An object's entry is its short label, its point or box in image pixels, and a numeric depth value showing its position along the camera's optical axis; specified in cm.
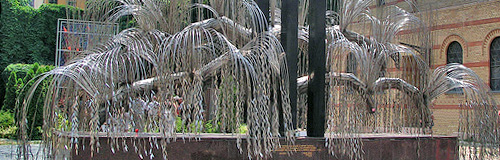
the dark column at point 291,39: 650
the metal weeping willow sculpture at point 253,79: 522
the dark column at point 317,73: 666
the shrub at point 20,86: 1513
